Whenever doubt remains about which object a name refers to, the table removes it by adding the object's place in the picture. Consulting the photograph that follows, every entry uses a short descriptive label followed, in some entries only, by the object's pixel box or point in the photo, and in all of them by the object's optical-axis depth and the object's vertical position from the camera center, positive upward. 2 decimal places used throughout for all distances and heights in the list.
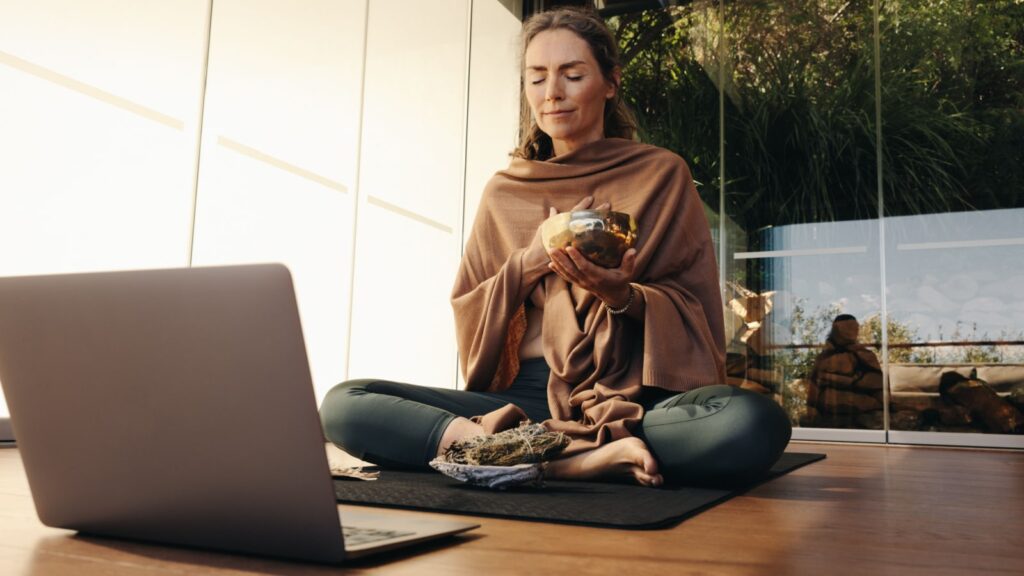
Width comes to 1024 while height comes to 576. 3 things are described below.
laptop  0.73 -0.06
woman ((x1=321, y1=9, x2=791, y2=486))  1.58 +0.07
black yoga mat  1.17 -0.22
